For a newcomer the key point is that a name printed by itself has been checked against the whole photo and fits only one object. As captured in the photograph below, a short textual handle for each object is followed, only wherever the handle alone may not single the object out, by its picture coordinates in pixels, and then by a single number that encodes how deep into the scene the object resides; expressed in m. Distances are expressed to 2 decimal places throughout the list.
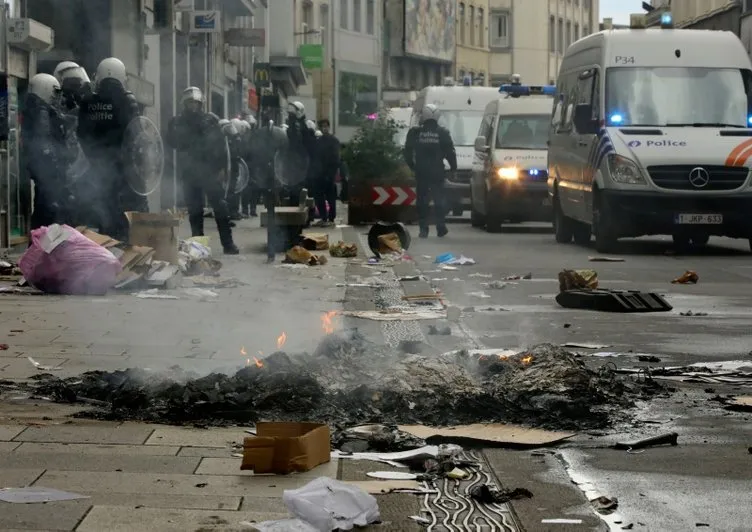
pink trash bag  12.63
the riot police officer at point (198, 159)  18.05
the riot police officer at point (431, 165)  23.62
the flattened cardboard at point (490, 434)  6.20
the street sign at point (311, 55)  58.03
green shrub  27.64
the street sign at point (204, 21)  32.31
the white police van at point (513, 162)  25.66
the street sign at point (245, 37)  42.84
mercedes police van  19.58
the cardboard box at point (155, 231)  14.10
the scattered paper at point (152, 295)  12.44
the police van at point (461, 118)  29.67
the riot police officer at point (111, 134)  14.95
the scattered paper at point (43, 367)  7.98
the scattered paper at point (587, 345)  9.72
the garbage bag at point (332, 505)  4.62
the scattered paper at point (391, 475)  5.45
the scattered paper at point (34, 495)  4.85
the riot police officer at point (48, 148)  15.58
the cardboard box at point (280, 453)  5.44
